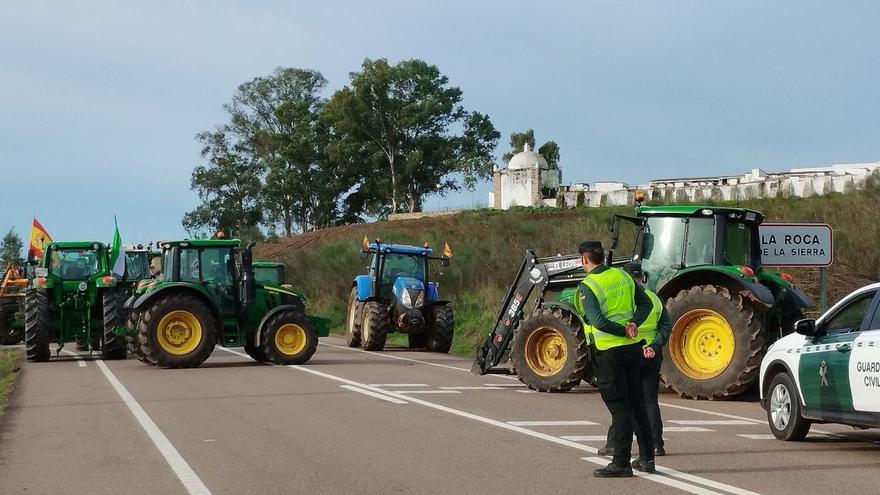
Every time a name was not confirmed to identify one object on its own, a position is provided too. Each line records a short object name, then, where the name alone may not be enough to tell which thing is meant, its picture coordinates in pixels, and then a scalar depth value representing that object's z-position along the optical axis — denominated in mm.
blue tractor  25688
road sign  18891
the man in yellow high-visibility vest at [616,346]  8906
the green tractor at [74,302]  22516
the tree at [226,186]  78938
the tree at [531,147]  89750
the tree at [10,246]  98112
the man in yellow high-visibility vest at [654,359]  9820
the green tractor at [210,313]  20219
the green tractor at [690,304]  15008
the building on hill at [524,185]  69750
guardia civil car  9852
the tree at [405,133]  74438
